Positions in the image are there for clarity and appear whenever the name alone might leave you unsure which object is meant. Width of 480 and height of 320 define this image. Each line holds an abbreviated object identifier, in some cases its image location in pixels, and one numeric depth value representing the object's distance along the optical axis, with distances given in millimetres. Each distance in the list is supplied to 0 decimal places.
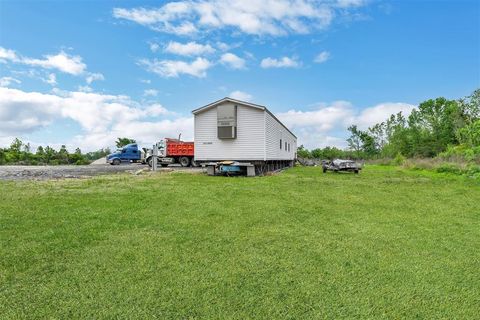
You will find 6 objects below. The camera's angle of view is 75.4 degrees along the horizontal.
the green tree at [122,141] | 55500
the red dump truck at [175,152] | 24078
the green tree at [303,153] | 53356
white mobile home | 15414
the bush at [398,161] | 37734
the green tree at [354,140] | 65188
